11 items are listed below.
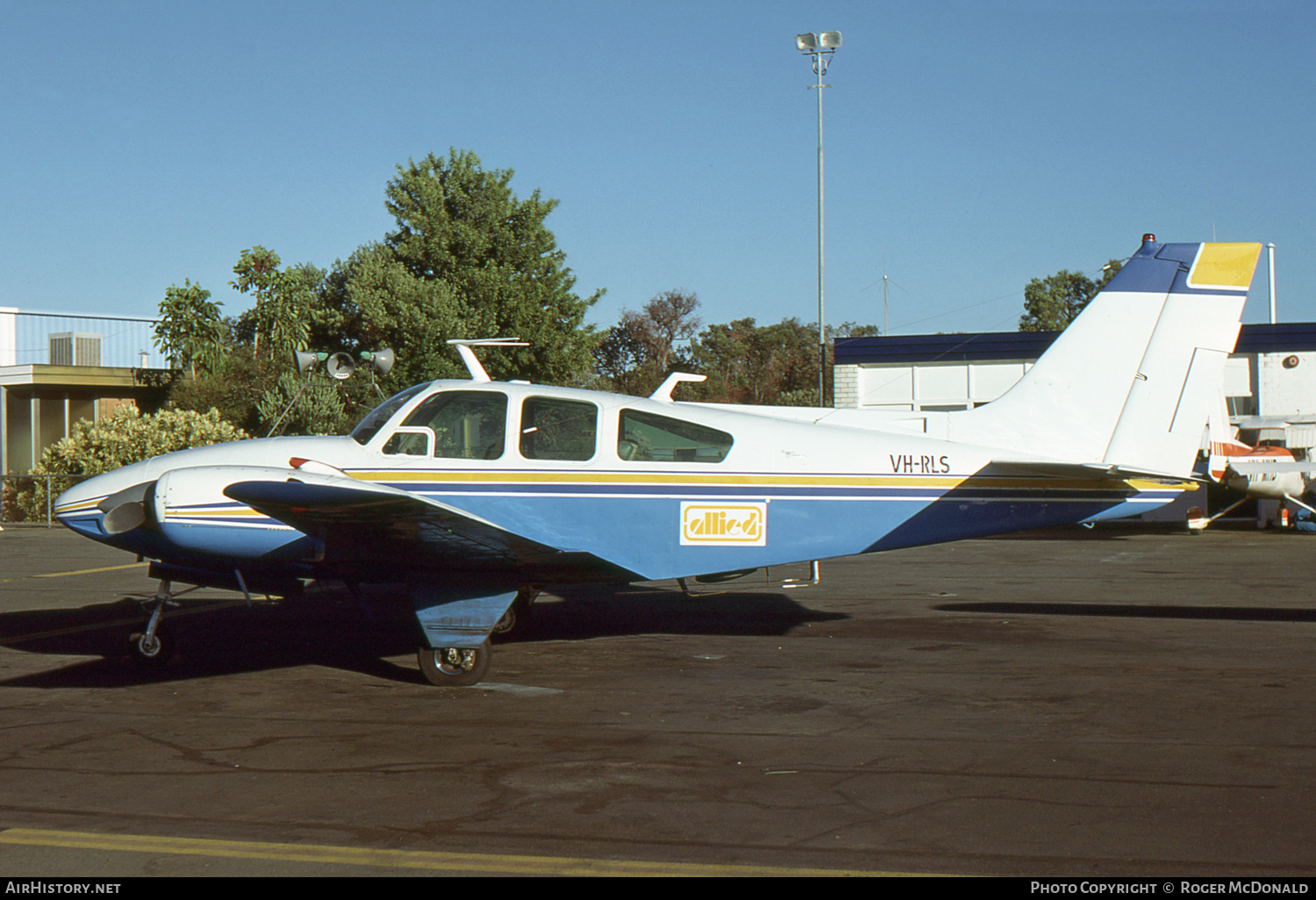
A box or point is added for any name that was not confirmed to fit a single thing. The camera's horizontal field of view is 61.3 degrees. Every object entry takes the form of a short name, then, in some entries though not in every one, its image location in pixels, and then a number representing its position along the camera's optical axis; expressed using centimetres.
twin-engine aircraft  830
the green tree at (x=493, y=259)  3850
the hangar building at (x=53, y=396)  3444
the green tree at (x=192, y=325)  3500
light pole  3378
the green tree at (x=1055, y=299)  7944
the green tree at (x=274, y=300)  3544
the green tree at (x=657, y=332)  6119
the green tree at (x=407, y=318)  3622
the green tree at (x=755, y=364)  6109
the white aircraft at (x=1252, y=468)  2111
